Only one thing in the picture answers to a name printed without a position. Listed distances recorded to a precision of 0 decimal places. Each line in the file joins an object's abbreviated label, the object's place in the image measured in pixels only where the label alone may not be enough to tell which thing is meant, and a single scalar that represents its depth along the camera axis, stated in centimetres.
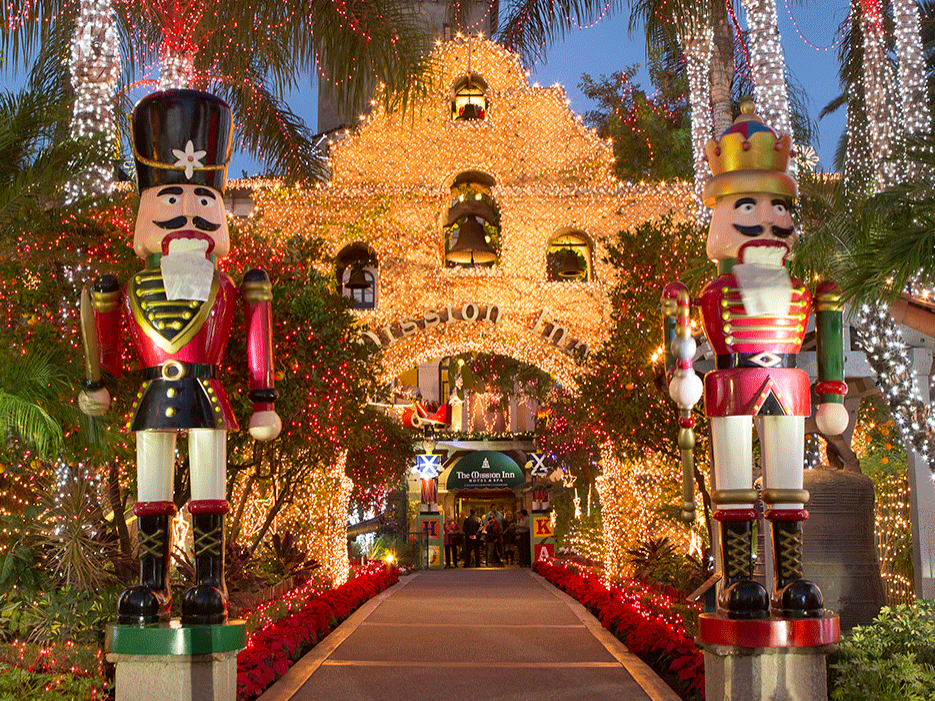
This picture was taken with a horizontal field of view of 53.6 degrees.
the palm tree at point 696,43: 949
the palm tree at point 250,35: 887
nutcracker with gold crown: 505
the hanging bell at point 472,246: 1264
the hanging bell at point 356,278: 1439
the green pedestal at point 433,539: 2358
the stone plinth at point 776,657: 475
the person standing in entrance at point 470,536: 2419
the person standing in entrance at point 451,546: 2498
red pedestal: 474
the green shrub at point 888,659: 493
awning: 2700
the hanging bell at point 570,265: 1435
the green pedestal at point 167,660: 484
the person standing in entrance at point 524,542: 2398
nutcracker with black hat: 509
